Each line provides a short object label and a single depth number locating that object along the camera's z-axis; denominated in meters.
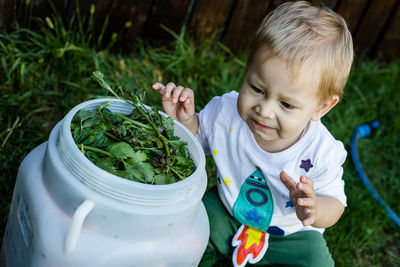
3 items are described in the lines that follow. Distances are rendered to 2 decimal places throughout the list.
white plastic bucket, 1.04
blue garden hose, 2.10
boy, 1.26
